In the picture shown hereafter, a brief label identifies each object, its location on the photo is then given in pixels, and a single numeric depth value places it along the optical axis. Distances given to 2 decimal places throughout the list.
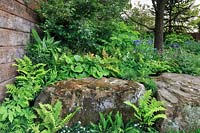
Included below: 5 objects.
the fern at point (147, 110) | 2.29
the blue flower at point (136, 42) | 3.88
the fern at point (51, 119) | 2.11
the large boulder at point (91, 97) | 2.34
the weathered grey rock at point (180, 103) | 2.37
